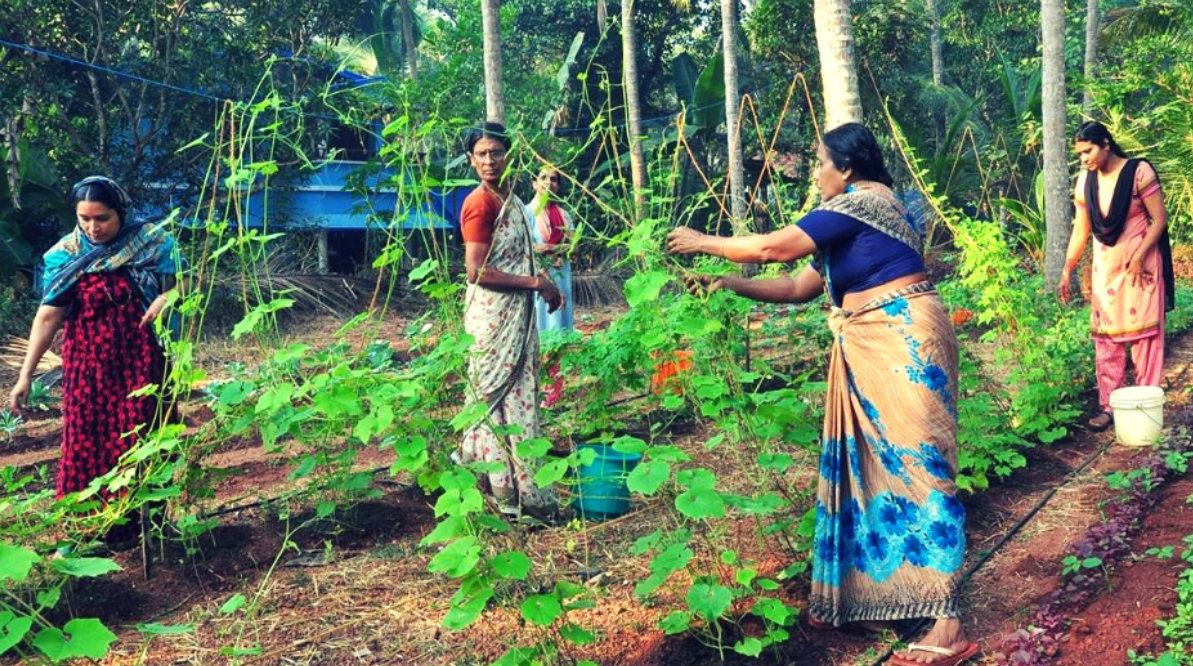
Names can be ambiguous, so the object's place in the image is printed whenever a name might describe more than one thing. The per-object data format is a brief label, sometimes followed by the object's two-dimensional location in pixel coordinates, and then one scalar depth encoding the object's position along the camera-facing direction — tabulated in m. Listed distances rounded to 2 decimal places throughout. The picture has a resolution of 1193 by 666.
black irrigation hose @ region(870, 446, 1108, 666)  3.39
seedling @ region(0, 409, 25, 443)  7.39
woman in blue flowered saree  3.24
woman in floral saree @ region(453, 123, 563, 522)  4.40
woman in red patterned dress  4.35
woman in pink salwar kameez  5.78
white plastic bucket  5.37
